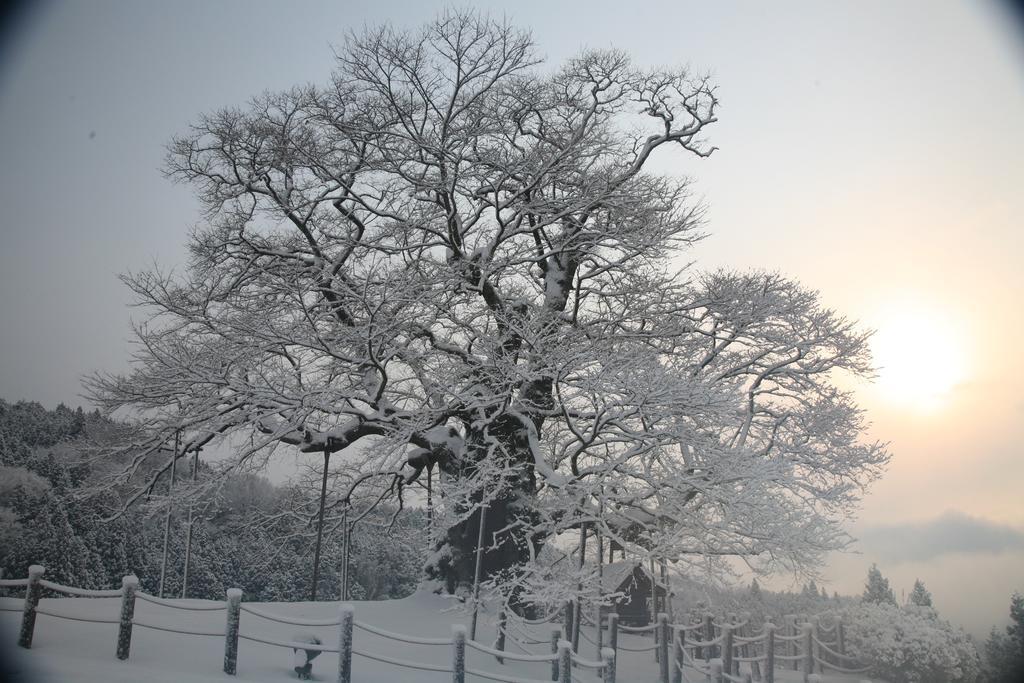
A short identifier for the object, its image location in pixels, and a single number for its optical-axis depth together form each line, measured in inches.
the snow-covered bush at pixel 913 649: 911.7
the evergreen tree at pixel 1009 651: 904.3
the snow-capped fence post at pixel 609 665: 436.5
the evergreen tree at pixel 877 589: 1117.7
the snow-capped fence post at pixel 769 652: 687.1
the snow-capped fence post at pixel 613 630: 609.3
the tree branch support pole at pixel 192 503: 572.4
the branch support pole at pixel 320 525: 601.0
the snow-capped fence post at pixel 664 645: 575.5
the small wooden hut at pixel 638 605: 893.2
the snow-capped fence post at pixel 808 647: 813.9
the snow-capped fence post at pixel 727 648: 604.7
